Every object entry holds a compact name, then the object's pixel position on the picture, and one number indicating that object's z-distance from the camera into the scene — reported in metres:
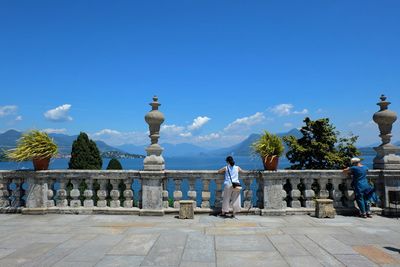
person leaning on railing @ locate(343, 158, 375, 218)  9.29
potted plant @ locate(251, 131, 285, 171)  9.49
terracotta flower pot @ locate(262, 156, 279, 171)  9.50
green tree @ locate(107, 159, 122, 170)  22.74
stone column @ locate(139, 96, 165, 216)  9.55
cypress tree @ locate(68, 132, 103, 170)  22.17
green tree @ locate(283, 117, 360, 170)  18.36
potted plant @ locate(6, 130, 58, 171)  9.46
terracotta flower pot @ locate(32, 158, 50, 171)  9.77
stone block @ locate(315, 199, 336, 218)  9.08
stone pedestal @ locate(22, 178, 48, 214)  9.70
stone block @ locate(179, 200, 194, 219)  9.05
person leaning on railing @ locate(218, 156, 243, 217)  9.14
